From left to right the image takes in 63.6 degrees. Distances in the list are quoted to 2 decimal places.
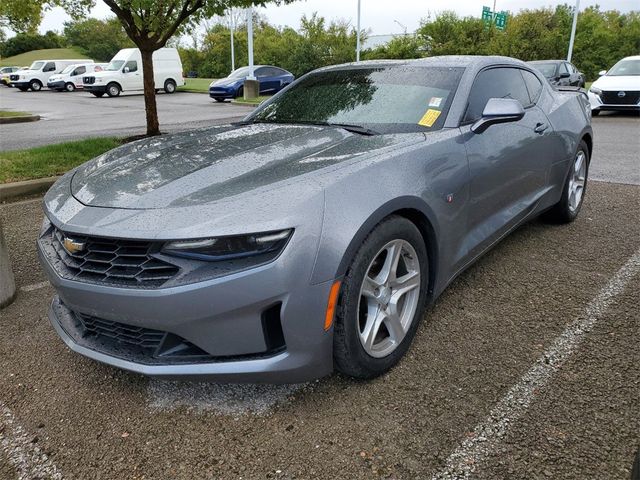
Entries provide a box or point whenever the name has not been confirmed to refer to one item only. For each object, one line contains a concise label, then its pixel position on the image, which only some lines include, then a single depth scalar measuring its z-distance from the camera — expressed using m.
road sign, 36.31
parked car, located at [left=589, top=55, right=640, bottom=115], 13.35
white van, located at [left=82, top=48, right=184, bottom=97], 24.94
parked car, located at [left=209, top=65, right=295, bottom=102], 21.00
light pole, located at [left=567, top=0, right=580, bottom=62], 27.34
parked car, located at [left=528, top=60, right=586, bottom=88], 15.43
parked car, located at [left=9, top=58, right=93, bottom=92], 31.97
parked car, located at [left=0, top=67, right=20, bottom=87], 37.94
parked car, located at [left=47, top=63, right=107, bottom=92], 30.09
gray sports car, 1.92
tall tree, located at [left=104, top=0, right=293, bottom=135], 7.87
